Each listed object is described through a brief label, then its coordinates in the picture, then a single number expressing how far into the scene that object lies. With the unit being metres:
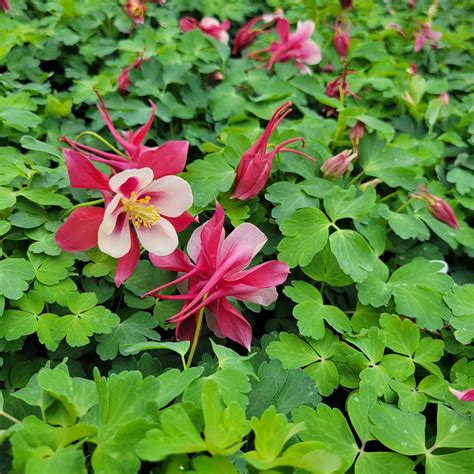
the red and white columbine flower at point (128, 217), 0.21
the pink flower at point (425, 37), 0.45
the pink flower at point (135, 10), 0.39
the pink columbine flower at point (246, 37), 0.41
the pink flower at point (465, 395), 0.19
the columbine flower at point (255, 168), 0.25
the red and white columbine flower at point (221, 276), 0.20
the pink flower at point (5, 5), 0.37
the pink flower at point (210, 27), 0.39
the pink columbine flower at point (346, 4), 0.43
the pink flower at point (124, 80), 0.33
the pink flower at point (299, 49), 0.37
